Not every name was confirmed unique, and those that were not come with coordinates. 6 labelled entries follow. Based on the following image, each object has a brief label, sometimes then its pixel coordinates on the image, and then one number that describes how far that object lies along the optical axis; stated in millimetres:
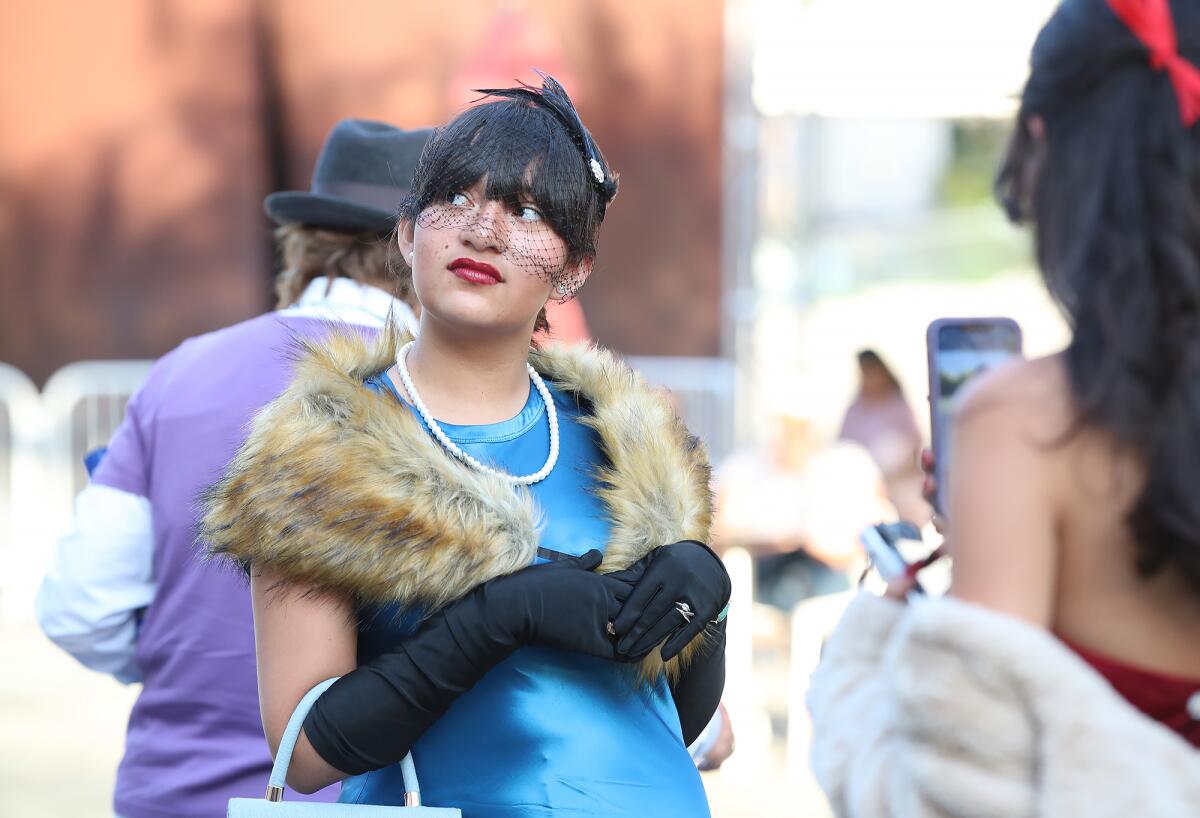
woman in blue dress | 3631
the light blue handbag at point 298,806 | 3514
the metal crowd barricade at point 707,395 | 17594
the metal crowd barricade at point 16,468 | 15992
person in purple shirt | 5156
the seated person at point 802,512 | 13492
